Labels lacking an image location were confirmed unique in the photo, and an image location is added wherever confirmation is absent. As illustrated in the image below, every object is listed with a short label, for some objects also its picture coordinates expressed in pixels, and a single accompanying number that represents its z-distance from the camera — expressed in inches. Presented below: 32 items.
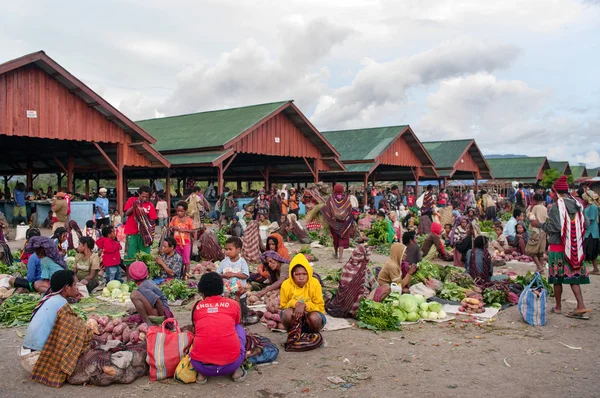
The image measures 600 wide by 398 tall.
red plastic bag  185.5
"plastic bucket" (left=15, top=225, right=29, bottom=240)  574.2
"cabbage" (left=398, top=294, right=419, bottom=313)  270.8
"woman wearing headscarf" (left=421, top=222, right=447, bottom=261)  457.1
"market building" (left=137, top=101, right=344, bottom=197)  725.3
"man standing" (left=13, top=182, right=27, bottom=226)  685.3
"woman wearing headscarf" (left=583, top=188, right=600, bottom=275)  362.9
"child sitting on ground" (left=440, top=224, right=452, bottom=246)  571.0
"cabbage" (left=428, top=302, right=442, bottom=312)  272.1
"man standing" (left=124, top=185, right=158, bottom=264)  353.4
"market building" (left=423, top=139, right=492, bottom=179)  1243.2
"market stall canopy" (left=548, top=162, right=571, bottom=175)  1878.3
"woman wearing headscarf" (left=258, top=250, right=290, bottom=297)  291.1
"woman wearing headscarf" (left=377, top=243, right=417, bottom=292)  304.7
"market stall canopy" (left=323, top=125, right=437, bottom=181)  991.0
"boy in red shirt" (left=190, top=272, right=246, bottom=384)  178.5
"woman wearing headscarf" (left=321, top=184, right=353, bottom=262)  441.7
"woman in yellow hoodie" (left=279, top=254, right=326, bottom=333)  220.8
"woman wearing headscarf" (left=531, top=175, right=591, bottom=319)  260.5
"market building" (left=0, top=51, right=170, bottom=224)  521.7
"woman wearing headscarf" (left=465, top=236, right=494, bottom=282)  332.8
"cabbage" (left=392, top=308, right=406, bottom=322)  263.6
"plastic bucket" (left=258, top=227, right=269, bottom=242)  545.0
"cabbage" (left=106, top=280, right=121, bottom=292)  327.3
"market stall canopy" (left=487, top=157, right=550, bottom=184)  1635.1
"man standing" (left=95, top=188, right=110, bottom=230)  507.5
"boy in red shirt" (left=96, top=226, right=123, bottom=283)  343.0
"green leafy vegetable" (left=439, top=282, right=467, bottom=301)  299.7
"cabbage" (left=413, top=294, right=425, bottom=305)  277.9
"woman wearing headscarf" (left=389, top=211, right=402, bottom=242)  561.0
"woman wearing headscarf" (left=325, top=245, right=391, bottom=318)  269.4
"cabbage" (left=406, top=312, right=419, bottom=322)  265.3
